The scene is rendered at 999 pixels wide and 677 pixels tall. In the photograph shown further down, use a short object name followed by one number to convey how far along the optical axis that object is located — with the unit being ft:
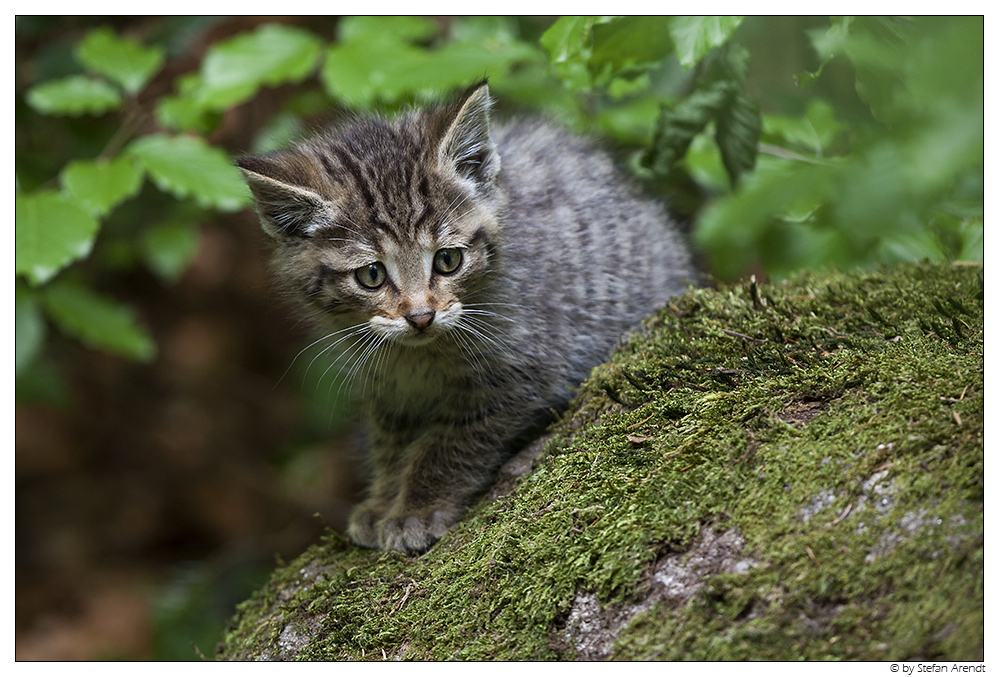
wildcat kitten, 8.54
